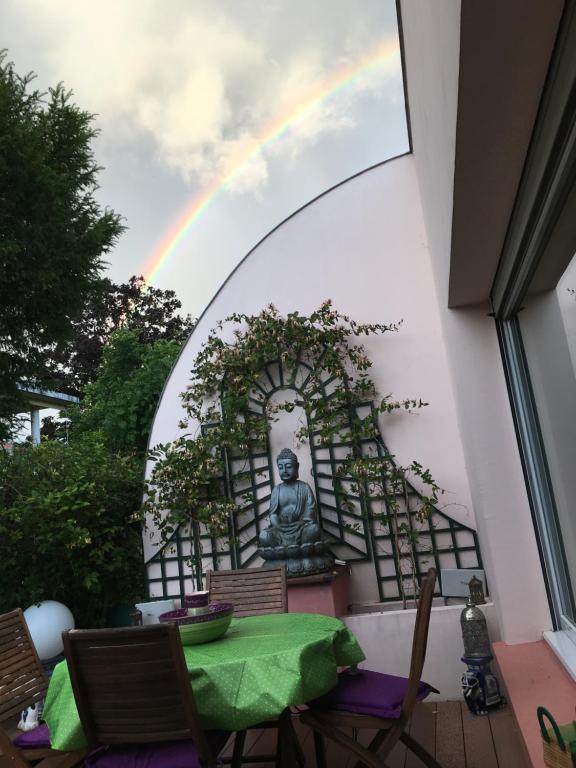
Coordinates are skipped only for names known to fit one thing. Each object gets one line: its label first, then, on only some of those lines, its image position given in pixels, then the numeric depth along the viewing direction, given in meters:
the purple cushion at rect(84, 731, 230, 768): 1.69
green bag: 1.36
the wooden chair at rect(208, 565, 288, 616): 3.07
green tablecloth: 1.70
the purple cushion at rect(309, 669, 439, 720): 2.02
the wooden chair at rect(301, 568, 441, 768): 1.97
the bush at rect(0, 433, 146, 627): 4.40
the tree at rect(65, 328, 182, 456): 7.21
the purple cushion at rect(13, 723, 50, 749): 2.07
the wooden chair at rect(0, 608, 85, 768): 2.07
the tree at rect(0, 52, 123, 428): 6.34
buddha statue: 4.05
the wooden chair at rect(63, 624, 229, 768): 1.64
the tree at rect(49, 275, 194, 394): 15.12
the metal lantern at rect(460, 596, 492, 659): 3.33
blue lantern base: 3.20
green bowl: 2.12
